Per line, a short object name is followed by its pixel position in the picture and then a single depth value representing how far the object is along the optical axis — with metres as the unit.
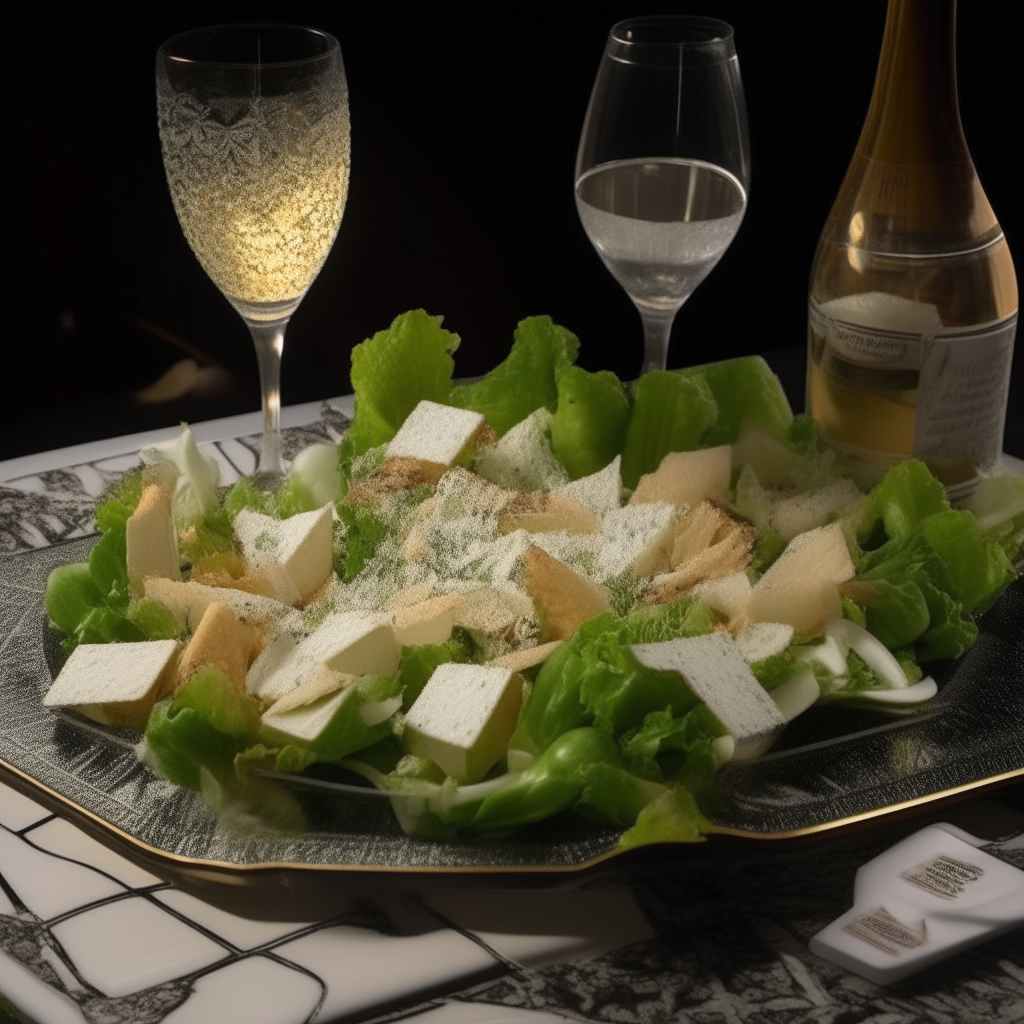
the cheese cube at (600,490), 0.86
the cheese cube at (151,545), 0.82
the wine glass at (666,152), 0.94
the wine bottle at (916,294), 0.89
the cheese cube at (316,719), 0.74
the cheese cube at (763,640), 0.77
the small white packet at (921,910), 0.71
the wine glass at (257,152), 0.90
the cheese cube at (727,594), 0.80
